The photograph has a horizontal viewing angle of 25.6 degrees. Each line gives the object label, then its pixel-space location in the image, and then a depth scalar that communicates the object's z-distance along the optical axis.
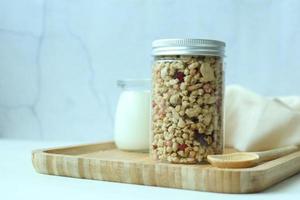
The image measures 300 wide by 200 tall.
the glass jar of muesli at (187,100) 0.72
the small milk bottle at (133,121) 0.88
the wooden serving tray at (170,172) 0.64
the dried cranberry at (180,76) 0.73
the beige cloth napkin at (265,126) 0.86
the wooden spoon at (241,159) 0.68
